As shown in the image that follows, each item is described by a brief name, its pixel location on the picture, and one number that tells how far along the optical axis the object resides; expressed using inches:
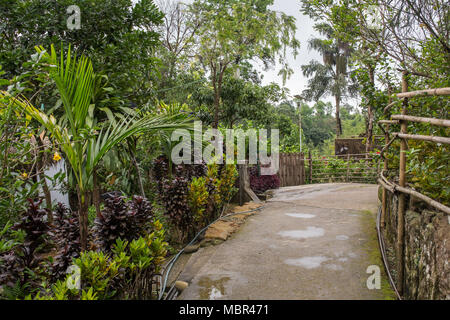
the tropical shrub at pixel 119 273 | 85.8
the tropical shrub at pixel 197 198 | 187.9
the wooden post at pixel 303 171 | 505.4
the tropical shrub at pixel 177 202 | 177.0
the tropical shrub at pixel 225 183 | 245.1
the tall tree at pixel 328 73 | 932.6
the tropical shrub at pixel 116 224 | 113.0
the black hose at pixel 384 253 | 111.7
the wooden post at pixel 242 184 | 284.7
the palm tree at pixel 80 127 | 92.3
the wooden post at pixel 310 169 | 518.1
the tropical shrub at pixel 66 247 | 102.3
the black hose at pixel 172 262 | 120.9
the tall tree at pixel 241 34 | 358.3
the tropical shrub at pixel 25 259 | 86.6
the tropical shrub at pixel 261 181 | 384.5
